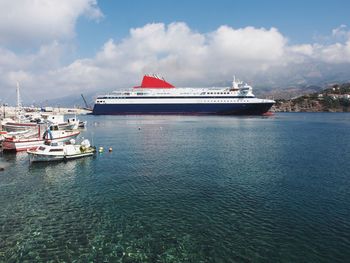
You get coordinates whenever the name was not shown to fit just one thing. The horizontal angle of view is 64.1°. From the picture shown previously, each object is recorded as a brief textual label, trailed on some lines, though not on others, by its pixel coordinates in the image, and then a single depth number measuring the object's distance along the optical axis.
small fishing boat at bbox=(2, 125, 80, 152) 42.22
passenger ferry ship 122.25
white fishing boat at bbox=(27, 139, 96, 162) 34.72
